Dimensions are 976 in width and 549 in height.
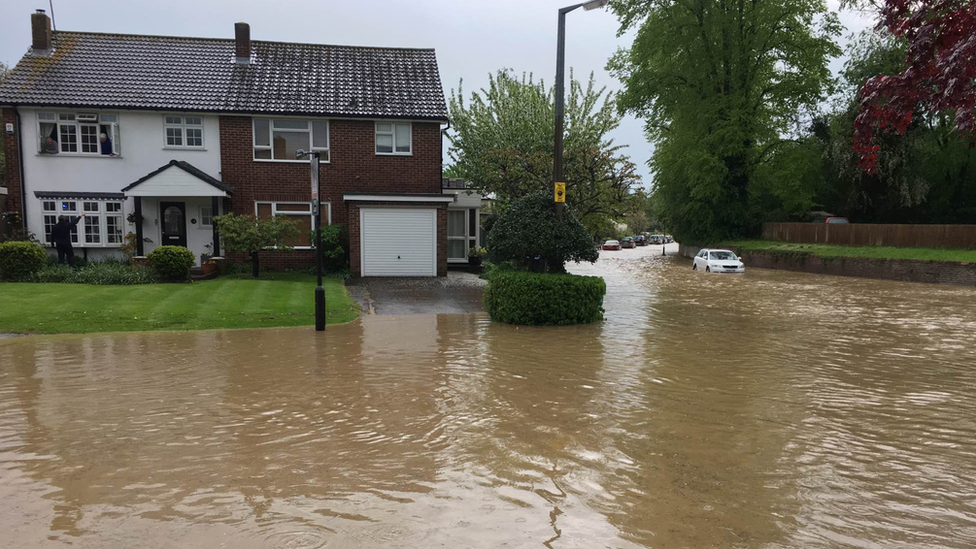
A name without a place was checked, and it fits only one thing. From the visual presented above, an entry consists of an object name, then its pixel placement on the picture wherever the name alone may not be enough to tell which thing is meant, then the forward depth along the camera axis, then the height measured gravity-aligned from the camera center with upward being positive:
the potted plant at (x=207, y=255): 20.33 -0.81
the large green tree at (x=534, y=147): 18.67 +4.31
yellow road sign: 12.42 +0.76
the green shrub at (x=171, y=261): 16.62 -0.84
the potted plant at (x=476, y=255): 24.15 -0.97
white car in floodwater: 29.36 -1.52
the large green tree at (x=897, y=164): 33.59 +3.67
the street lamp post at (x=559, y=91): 12.06 +2.69
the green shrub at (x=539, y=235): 12.72 -0.10
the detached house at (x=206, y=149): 19.98 +2.70
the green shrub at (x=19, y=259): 16.23 -0.77
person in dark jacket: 18.41 -0.24
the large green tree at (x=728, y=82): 34.56 +8.49
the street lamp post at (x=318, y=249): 11.52 -0.38
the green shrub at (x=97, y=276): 16.23 -1.19
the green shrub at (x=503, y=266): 16.84 -1.04
